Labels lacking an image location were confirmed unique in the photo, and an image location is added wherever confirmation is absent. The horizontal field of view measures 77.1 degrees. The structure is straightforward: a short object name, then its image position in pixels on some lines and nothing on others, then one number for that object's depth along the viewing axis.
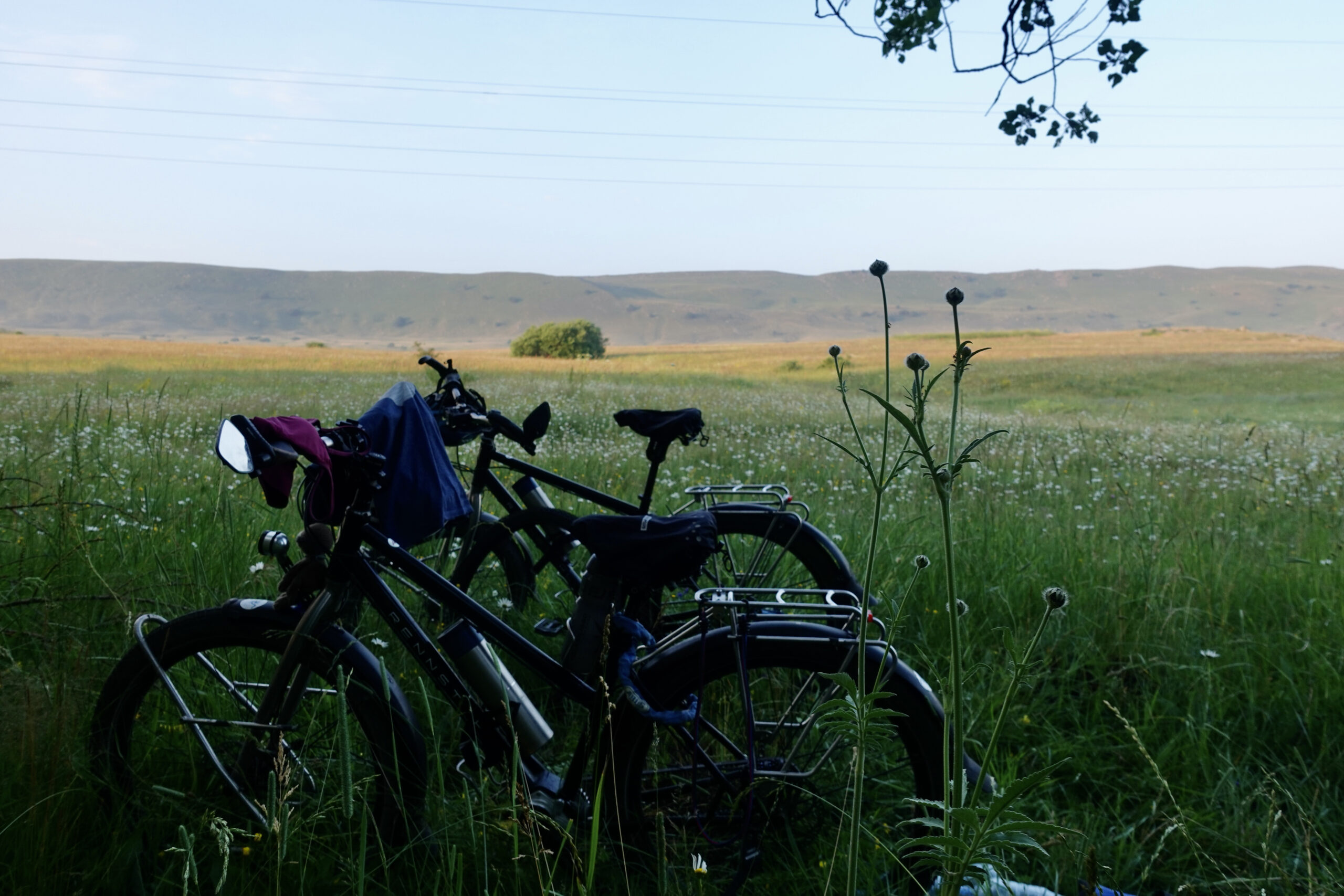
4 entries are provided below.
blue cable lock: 2.22
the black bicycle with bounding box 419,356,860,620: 3.25
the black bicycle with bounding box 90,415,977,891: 2.28
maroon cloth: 1.88
